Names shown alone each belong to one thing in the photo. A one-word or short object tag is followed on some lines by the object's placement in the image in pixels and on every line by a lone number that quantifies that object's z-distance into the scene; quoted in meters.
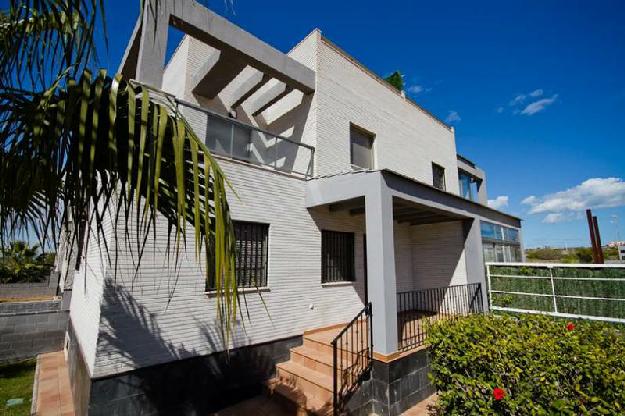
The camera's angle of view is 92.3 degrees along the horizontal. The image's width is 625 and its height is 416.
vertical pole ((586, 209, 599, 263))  13.98
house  4.67
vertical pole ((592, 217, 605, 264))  13.67
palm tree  1.45
